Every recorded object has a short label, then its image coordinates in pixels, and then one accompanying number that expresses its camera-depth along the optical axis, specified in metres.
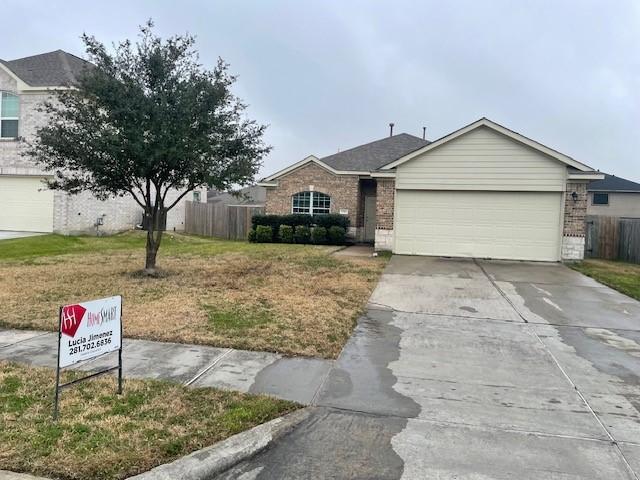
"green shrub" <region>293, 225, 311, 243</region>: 21.60
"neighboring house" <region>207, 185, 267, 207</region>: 48.50
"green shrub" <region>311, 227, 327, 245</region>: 21.34
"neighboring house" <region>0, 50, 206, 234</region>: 20.16
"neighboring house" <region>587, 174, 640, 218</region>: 36.12
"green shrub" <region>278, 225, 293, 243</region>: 21.80
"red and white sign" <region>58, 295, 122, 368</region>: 3.82
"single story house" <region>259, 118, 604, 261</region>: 15.71
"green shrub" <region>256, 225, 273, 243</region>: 22.00
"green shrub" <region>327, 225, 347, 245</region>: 21.19
